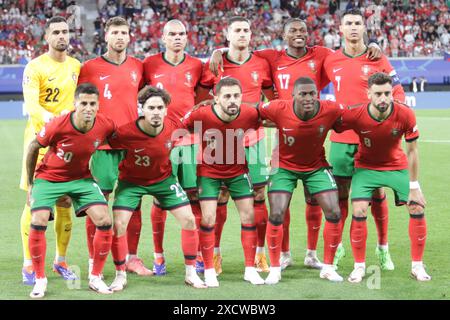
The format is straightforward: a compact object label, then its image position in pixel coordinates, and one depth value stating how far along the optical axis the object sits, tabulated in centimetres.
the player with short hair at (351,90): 1510
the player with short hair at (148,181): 1355
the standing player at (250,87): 1466
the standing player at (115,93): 1434
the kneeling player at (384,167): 1387
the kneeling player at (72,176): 1296
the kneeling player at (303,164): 1381
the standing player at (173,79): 1490
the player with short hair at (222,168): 1401
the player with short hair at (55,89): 1430
